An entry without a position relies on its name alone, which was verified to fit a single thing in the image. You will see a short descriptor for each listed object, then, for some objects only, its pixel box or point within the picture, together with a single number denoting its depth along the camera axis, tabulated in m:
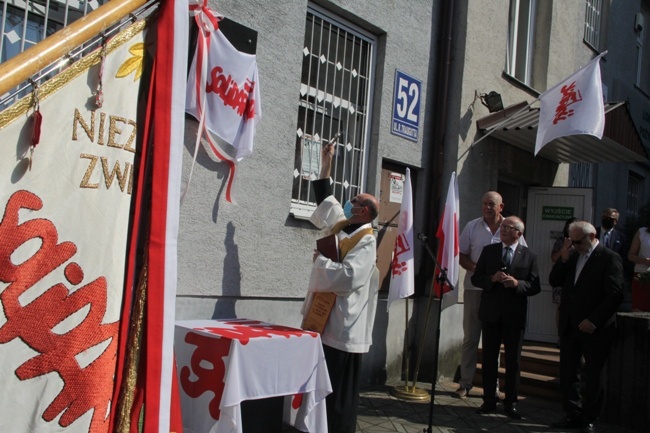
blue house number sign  7.00
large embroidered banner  1.87
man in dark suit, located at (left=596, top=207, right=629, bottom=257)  8.43
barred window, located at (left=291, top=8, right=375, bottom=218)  6.09
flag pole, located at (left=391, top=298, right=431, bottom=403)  6.35
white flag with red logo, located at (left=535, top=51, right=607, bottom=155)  6.47
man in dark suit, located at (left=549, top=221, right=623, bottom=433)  5.66
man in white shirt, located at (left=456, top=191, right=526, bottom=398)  6.74
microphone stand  4.80
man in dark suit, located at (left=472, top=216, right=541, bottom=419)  6.01
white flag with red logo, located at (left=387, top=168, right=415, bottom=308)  6.23
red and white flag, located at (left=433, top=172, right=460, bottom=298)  6.36
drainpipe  7.48
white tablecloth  3.84
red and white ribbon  4.45
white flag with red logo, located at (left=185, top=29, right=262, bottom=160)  4.74
